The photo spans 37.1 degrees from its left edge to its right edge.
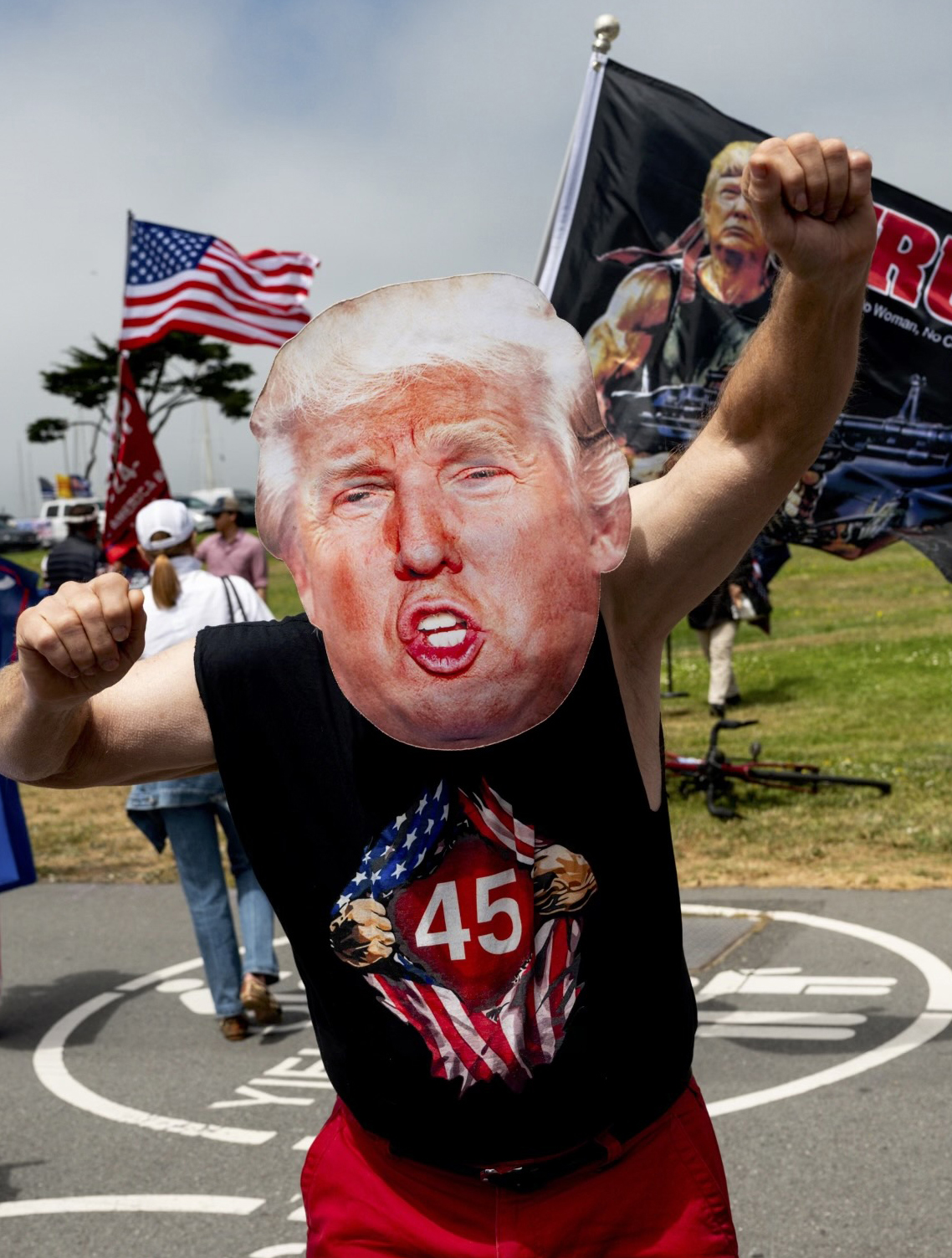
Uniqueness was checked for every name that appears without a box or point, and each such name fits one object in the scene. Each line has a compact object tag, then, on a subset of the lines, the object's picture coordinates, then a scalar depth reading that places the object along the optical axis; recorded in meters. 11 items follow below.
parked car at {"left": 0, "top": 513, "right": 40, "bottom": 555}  45.92
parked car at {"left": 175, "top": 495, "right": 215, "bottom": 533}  37.28
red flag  8.92
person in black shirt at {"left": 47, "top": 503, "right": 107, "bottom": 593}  11.07
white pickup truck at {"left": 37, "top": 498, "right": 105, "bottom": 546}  44.38
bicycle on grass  7.82
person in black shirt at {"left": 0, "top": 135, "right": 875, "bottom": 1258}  1.69
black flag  5.00
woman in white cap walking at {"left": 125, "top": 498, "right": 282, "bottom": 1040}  5.00
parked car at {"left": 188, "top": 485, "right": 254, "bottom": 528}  43.19
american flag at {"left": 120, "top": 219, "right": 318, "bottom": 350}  10.03
